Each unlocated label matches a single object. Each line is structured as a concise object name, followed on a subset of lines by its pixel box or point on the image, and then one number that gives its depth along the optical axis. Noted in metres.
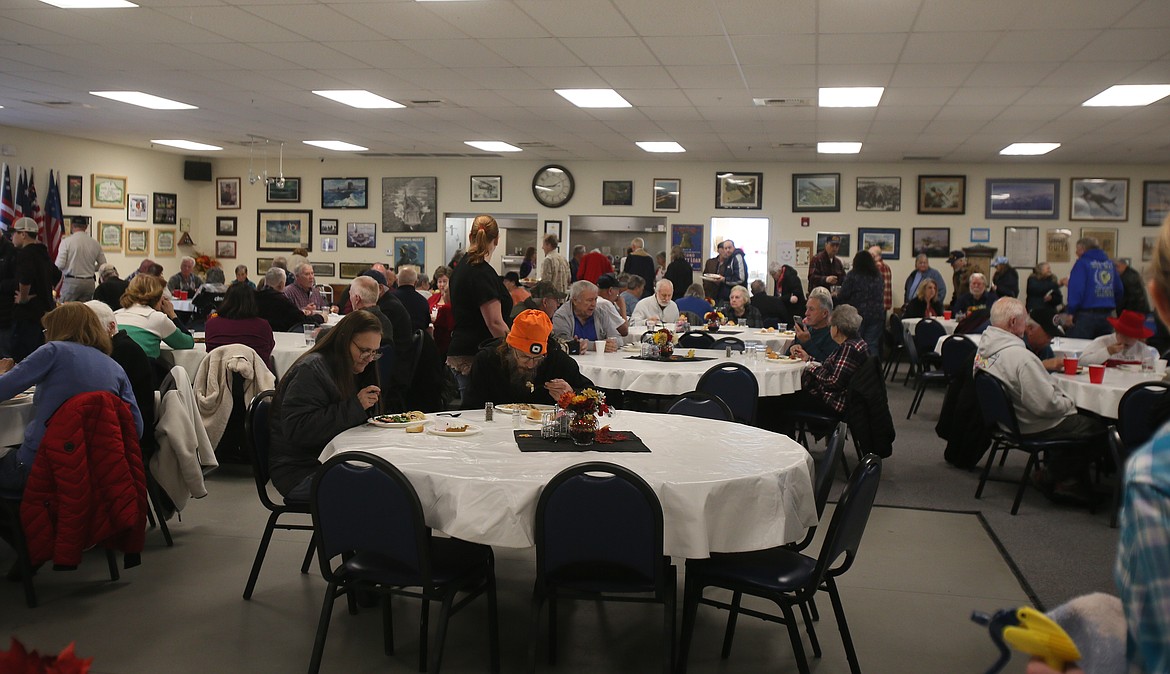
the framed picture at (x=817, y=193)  16.11
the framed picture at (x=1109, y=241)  15.43
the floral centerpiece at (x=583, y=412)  3.95
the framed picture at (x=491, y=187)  17.05
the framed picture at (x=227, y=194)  17.94
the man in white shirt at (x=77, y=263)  12.62
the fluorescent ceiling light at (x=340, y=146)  14.99
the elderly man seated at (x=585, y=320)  7.75
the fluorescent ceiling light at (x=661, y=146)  14.07
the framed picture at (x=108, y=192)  15.31
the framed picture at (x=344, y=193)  17.47
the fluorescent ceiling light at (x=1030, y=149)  13.32
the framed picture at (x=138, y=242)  16.14
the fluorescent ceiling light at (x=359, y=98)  10.24
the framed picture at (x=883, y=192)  15.93
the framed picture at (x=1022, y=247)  15.66
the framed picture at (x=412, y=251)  17.30
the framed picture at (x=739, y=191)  16.30
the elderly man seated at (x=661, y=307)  10.45
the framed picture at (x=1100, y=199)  15.31
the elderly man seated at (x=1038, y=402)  6.26
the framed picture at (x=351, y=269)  17.56
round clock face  16.75
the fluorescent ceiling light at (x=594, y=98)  9.85
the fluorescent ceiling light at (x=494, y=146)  14.53
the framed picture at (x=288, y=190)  17.78
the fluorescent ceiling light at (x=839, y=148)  13.73
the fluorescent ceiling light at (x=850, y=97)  9.34
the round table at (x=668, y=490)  3.39
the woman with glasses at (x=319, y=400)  4.12
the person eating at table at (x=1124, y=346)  7.22
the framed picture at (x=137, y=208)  16.20
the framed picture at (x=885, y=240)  16.03
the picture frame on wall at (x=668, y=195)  16.48
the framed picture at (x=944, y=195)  15.78
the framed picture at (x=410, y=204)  17.23
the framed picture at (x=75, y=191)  14.73
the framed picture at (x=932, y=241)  15.90
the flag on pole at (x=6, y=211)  13.17
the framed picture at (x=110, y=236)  15.39
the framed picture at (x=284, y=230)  17.83
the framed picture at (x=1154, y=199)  15.20
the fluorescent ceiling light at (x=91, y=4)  6.80
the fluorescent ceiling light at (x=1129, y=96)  8.99
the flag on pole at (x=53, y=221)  13.99
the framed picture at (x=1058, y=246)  15.59
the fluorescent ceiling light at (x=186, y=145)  15.44
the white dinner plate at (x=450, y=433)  4.16
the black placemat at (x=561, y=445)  3.92
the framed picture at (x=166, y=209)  16.95
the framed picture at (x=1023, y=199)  15.54
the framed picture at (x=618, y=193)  16.62
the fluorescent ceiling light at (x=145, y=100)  10.82
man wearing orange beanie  5.00
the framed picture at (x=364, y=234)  17.50
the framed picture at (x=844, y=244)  16.12
